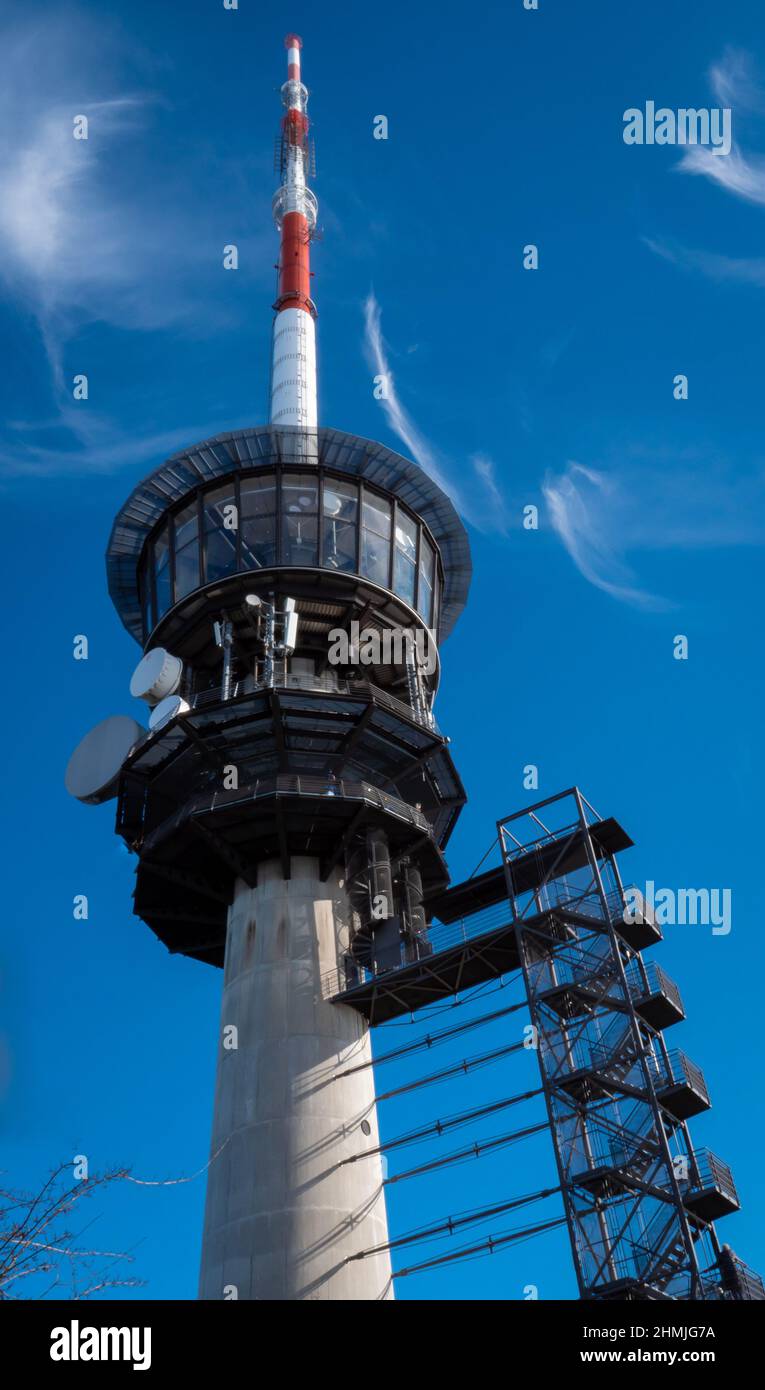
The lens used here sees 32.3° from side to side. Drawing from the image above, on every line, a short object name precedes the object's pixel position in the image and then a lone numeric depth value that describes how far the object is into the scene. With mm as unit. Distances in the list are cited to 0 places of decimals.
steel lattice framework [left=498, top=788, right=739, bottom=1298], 32844
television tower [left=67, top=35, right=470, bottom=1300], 36875
